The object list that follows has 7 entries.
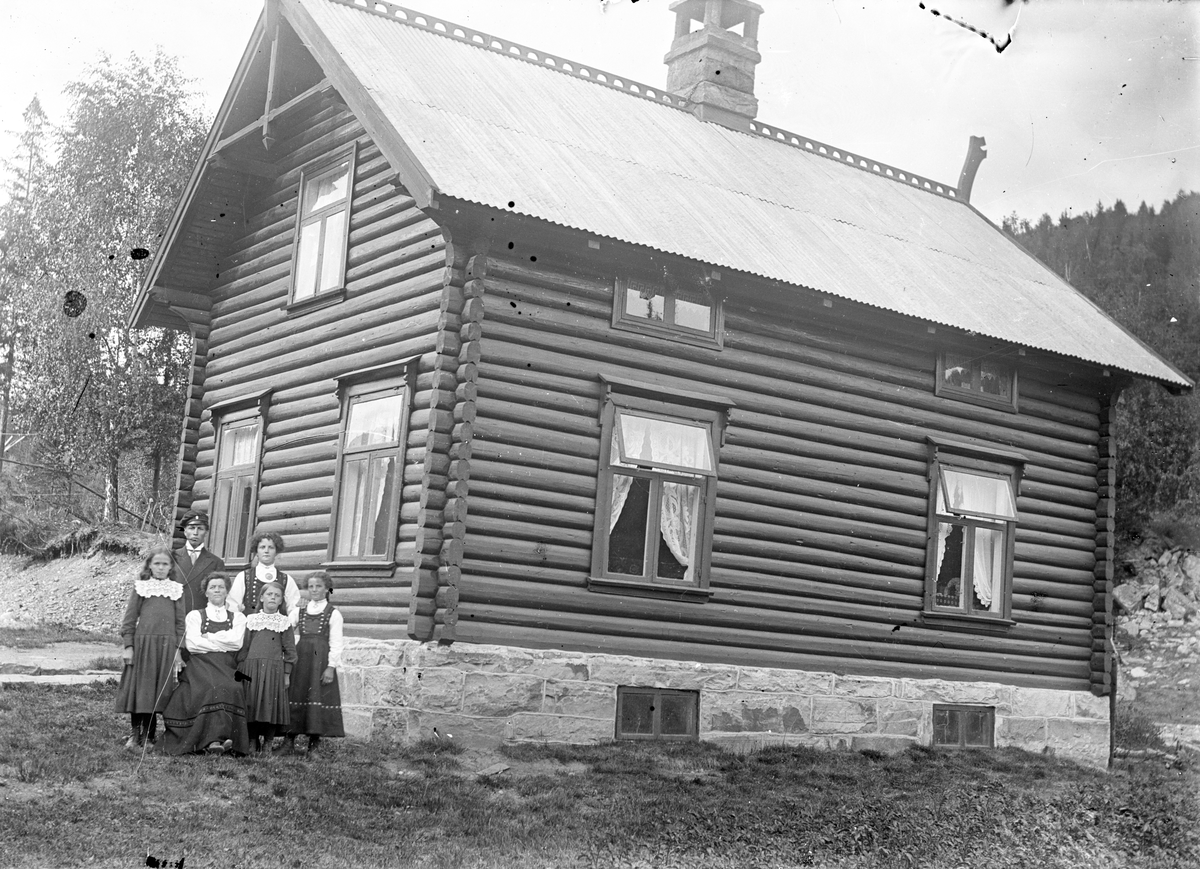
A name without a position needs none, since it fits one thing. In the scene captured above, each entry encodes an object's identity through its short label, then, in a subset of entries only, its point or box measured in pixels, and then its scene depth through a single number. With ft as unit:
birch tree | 108.27
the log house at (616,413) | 41.29
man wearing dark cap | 37.42
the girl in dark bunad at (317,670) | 37.19
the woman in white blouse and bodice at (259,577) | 36.91
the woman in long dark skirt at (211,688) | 34.91
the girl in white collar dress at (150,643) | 35.27
